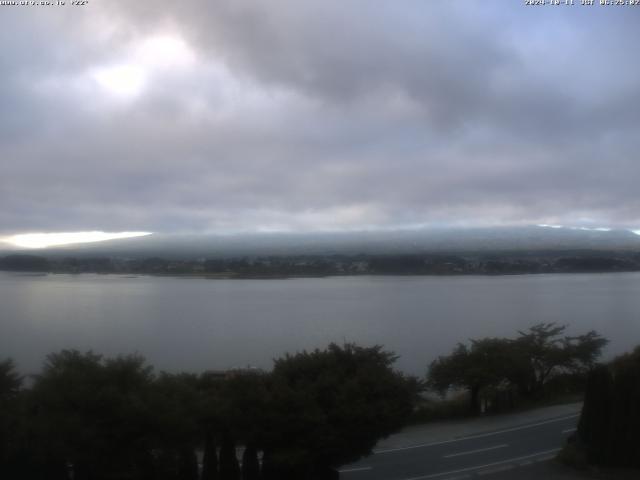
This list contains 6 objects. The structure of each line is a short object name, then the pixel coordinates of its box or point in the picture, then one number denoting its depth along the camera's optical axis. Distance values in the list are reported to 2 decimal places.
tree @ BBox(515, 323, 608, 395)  21.55
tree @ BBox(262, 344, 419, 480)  9.84
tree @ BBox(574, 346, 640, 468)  11.55
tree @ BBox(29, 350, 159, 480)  8.55
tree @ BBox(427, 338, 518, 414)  18.67
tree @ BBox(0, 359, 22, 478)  8.62
